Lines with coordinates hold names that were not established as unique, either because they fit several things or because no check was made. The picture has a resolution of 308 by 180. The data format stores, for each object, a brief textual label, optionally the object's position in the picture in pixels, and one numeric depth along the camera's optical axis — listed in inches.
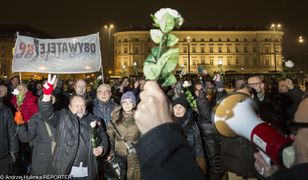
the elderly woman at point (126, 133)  161.0
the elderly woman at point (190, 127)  173.6
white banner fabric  270.4
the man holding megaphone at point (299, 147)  37.7
